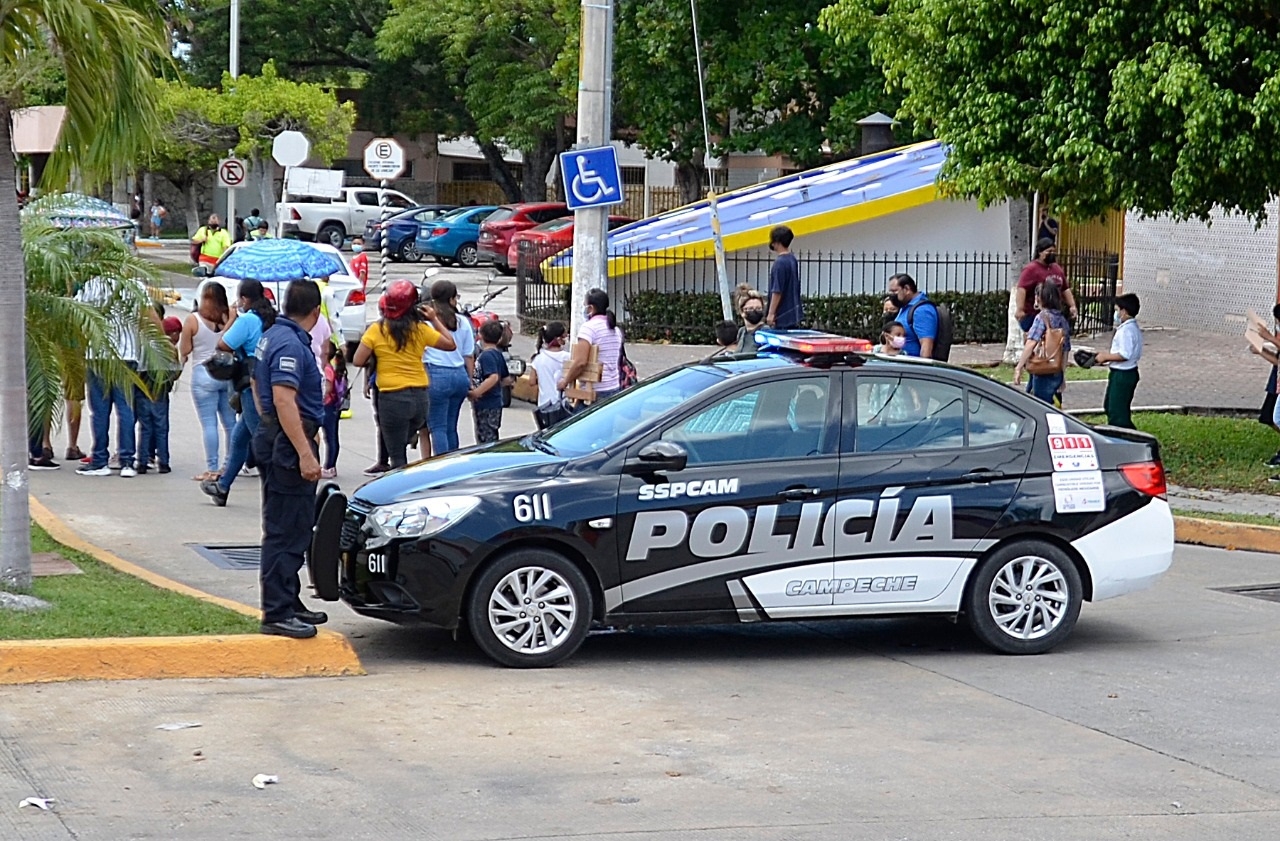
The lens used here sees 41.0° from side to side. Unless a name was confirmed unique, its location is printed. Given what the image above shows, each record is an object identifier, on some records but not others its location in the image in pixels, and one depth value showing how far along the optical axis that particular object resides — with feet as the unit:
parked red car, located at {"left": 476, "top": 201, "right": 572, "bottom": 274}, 131.54
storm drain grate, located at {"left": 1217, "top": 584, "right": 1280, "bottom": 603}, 35.40
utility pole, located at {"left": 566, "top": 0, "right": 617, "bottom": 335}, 54.08
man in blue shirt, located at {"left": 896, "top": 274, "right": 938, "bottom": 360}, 46.50
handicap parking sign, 52.11
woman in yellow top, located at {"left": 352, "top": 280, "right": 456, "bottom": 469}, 41.65
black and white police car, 27.07
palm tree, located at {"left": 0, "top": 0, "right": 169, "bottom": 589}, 27.86
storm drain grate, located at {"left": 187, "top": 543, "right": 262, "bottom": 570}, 35.91
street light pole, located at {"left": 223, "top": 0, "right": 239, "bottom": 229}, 137.90
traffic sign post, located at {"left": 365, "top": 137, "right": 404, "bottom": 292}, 96.78
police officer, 26.53
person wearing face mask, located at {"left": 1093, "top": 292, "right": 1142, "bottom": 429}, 48.34
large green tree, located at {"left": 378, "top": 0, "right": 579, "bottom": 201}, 143.23
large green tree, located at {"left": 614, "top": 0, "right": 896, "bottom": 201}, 102.83
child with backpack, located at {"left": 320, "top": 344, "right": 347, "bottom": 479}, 46.50
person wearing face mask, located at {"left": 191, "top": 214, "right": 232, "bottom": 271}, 97.30
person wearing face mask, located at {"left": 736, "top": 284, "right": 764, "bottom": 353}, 44.32
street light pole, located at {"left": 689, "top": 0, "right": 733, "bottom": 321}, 66.49
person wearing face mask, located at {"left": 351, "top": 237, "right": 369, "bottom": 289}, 88.79
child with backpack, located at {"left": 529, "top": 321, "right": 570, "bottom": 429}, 44.82
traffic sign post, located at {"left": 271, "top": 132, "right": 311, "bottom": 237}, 97.66
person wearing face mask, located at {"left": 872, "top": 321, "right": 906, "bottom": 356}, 46.60
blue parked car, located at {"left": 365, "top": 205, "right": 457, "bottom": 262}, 141.90
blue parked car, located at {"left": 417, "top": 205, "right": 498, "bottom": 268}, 140.46
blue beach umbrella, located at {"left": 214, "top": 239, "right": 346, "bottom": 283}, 55.98
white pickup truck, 155.94
